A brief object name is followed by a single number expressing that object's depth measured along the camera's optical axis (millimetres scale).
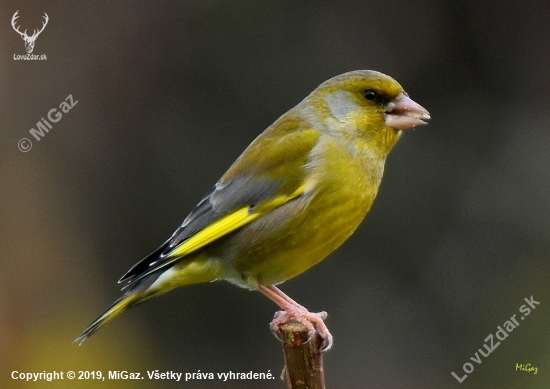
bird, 5145
